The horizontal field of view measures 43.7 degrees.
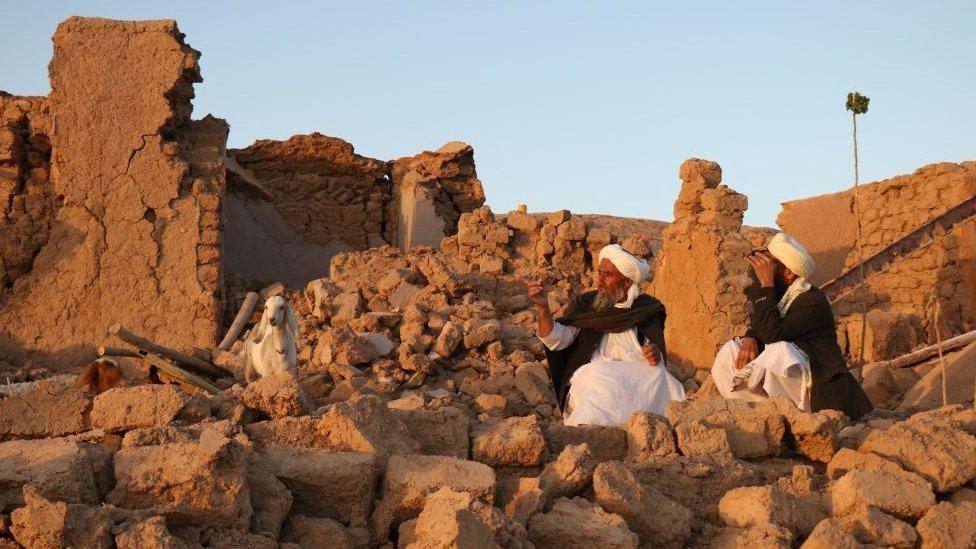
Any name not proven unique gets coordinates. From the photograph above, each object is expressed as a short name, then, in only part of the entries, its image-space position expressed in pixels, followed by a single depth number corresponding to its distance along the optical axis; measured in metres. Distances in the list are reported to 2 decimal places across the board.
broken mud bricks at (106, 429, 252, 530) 3.39
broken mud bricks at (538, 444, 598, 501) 3.94
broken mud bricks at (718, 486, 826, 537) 3.91
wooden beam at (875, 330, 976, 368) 9.91
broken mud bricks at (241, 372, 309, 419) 4.55
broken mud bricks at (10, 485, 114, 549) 3.07
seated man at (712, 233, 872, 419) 6.27
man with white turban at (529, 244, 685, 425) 6.18
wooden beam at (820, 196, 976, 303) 12.21
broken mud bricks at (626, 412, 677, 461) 4.45
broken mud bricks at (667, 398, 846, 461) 4.57
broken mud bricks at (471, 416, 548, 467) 4.26
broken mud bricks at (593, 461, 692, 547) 3.83
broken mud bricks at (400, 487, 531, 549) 3.29
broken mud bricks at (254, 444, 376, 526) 3.75
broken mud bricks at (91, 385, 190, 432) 4.32
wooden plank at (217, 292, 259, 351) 12.47
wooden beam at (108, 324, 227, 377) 10.77
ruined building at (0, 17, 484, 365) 12.53
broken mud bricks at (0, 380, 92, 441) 5.16
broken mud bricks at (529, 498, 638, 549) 3.59
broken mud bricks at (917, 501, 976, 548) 3.91
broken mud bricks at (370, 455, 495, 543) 3.72
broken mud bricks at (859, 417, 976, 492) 4.31
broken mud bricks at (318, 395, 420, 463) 4.09
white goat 9.57
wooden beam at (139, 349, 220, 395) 9.83
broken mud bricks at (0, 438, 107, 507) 3.34
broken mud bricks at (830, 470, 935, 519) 3.99
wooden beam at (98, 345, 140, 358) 10.79
